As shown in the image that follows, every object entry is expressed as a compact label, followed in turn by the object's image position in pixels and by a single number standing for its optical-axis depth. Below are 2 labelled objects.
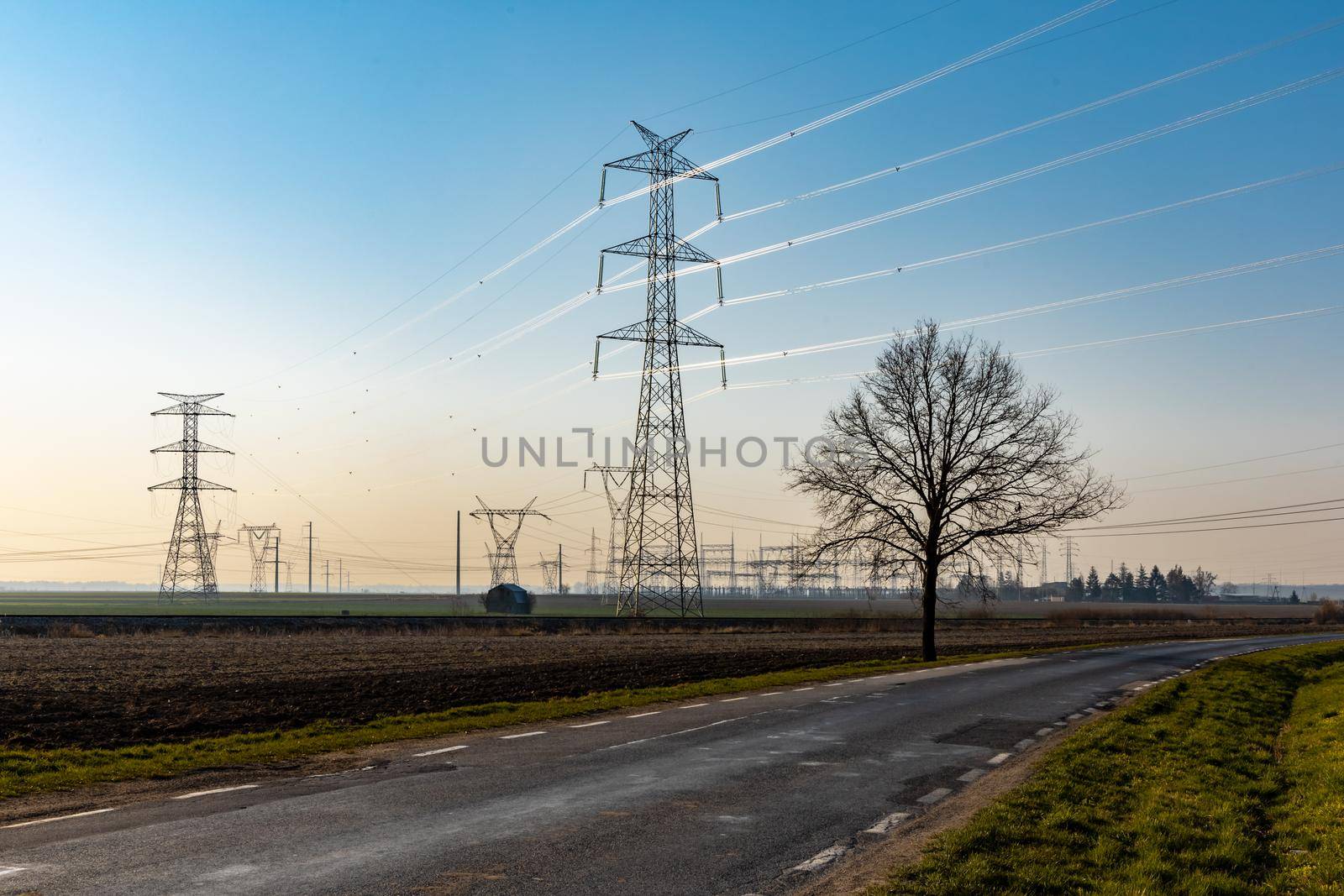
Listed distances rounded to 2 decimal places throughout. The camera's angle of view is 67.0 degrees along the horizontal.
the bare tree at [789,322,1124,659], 36.94
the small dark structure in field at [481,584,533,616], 112.75
